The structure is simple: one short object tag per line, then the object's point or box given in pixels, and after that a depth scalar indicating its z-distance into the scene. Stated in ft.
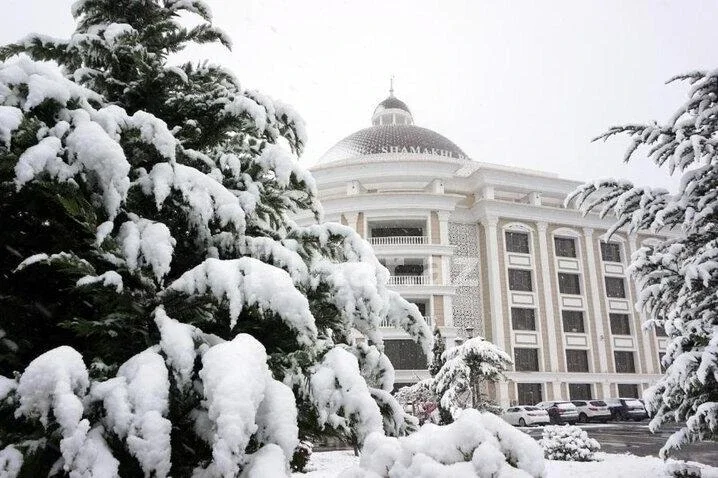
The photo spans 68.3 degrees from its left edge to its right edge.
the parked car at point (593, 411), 88.74
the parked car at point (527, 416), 84.12
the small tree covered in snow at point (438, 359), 62.03
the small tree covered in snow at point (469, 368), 52.85
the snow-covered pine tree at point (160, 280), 7.14
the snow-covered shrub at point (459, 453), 6.63
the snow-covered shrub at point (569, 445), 40.37
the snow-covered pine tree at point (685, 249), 20.98
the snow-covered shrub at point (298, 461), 11.59
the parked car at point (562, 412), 85.71
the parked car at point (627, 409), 88.74
